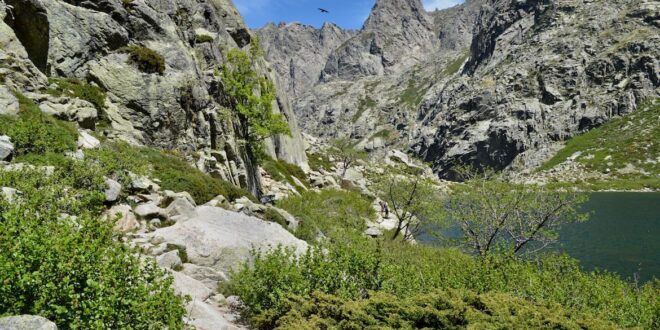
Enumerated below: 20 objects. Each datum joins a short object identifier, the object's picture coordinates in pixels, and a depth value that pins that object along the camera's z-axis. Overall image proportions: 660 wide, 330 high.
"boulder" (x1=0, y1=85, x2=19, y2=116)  18.33
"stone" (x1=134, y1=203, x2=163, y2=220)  16.64
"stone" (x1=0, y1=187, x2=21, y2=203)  10.29
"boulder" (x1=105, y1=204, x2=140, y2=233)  14.98
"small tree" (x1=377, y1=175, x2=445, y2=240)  40.66
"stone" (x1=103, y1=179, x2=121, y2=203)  16.03
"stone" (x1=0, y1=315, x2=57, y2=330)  5.26
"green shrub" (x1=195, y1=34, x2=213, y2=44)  40.78
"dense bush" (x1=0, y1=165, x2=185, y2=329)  5.79
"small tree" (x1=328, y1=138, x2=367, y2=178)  91.19
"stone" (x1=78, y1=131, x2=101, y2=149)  20.37
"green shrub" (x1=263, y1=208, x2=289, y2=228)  24.45
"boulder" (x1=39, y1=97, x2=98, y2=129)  22.23
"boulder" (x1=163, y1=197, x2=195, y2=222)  17.70
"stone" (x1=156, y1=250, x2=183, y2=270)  13.27
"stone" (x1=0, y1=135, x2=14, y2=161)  14.66
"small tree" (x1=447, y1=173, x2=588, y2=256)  29.58
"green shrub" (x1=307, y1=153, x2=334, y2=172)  74.36
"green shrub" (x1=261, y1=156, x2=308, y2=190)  46.66
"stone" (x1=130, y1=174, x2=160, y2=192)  18.86
